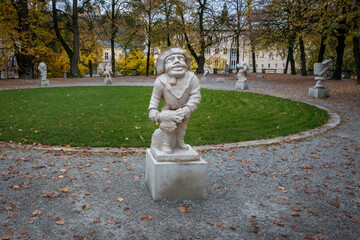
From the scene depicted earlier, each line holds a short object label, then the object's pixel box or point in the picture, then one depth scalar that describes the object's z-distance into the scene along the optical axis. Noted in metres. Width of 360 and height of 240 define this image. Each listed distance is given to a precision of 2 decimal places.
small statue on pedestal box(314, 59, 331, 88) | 16.28
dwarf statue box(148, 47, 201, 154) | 4.52
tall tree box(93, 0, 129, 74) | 34.06
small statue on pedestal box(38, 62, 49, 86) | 24.19
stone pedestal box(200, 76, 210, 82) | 30.08
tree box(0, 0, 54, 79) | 26.63
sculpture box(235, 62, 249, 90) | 21.59
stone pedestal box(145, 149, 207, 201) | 4.66
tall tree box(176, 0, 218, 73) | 35.97
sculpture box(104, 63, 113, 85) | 25.92
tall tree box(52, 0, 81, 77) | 31.08
